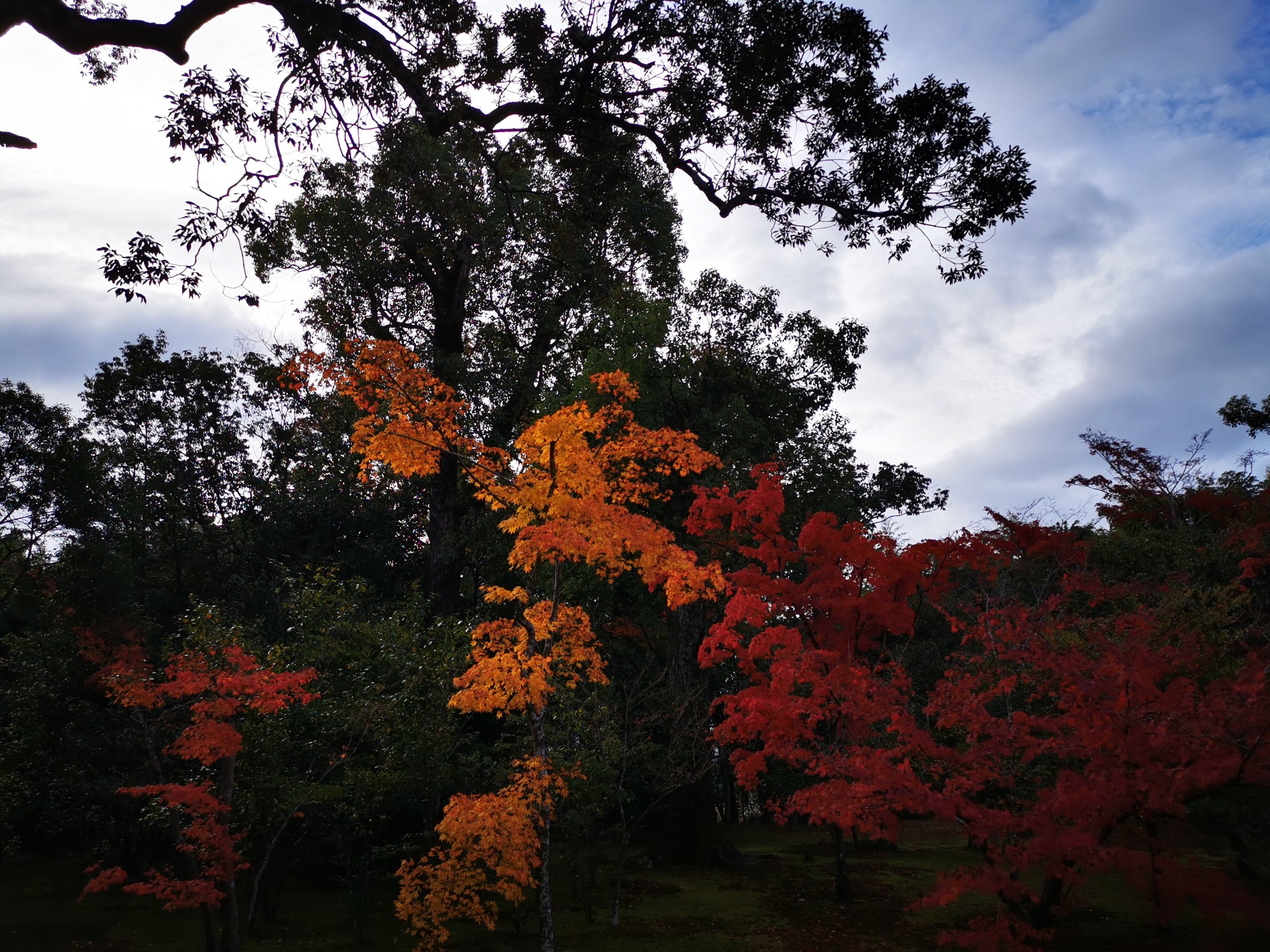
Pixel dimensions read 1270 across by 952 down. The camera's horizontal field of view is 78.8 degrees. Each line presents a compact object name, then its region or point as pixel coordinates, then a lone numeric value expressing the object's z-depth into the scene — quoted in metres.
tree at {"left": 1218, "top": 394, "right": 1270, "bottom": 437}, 20.73
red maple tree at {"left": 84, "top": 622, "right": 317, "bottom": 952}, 9.43
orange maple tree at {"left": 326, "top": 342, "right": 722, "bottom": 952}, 9.30
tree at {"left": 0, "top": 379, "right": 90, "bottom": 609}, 16.34
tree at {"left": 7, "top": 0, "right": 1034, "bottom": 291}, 6.96
